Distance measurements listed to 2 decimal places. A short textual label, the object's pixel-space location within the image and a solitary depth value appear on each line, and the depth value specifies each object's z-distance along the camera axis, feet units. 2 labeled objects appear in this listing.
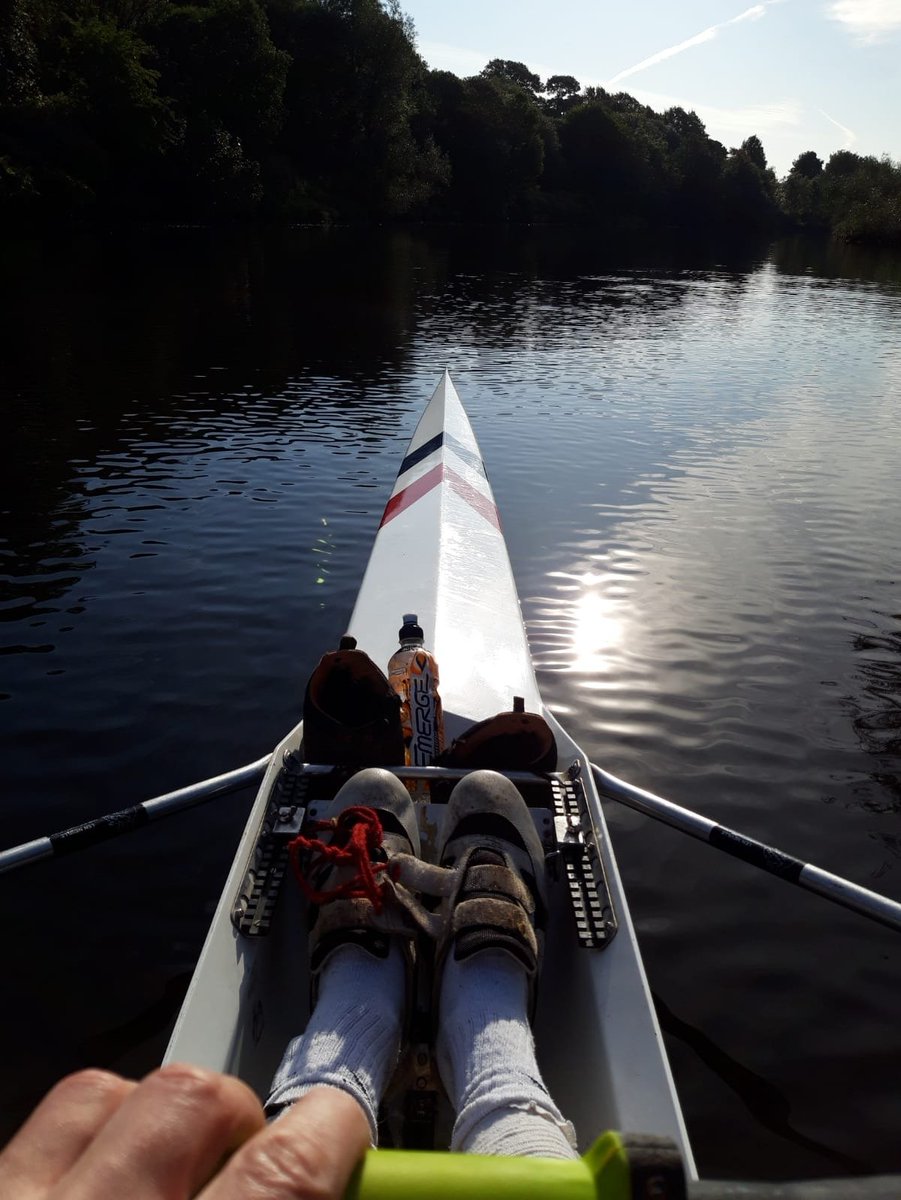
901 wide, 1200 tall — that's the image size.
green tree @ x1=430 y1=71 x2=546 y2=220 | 266.57
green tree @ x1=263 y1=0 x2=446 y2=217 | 216.33
